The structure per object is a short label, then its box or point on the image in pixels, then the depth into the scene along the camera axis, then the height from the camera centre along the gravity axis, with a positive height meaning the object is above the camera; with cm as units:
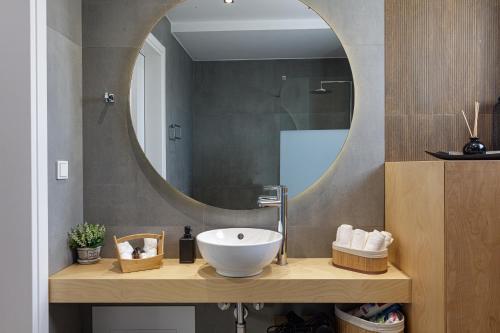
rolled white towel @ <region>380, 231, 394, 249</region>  165 -34
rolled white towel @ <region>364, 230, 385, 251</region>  163 -35
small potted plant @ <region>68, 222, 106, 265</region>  179 -38
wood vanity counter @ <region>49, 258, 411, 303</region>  154 -53
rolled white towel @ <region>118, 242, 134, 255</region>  171 -40
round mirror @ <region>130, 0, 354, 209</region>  190 +36
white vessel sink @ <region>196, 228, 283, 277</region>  146 -37
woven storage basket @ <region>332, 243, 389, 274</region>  162 -43
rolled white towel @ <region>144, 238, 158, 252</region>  180 -39
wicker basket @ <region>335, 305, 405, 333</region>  155 -71
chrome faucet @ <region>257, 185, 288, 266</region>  176 -22
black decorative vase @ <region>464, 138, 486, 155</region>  163 +8
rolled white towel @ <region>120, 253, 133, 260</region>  169 -43
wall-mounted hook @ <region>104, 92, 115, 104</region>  192 +36
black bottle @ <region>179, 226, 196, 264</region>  181 -42
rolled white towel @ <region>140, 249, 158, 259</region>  175 -43
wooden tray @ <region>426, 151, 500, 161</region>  133 +3
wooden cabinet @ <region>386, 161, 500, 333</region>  129 -29
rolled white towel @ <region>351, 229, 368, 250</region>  169 -35
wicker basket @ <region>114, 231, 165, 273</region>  166 -45
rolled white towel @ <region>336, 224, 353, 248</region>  174 -34
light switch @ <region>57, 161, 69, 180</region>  168 -2
